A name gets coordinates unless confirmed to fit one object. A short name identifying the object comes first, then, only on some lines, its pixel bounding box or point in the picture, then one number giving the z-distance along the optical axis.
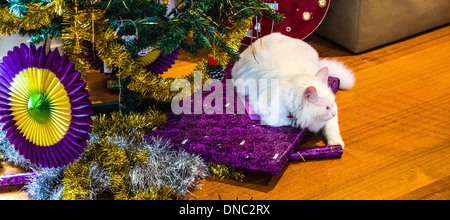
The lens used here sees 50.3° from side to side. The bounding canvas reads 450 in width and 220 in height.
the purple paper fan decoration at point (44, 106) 1.38
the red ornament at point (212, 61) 1.61
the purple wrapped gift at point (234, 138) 1.49
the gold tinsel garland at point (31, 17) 1.32
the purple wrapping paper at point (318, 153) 1.59
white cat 1.54
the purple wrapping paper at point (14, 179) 1.50
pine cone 1.61
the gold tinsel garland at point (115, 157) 1.42
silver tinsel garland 1.45
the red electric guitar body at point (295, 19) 2.13
